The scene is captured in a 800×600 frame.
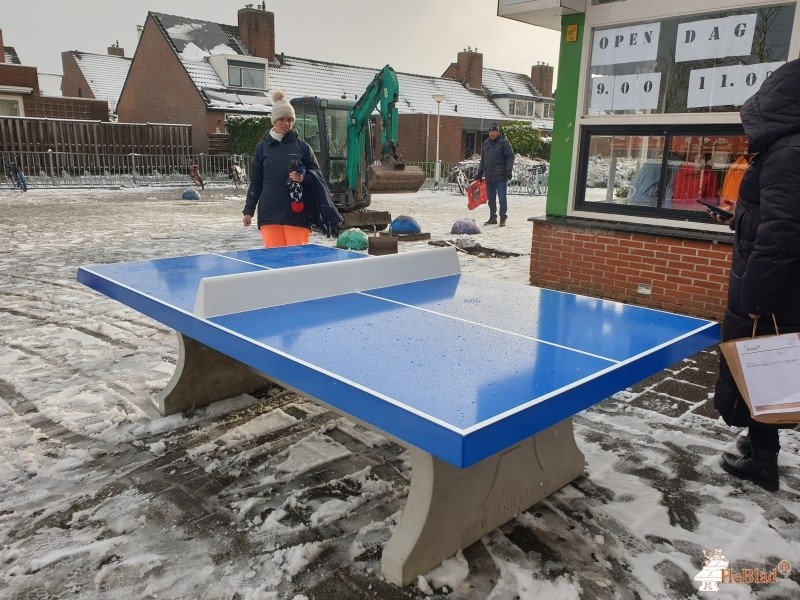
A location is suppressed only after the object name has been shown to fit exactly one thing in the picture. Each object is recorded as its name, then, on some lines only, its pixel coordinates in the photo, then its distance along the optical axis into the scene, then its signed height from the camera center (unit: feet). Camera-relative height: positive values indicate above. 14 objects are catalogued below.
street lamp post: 80.55 -1.13
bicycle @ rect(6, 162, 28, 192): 66.95 -2.32
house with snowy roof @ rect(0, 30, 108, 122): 88.89 +7.96
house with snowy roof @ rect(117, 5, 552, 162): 94.17 +12.42
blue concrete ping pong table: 6.19 -2.28
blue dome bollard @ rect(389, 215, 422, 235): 35.06 -3.42
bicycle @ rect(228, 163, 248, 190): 76.95 -1.84
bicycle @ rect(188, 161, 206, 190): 74.90 -2.03
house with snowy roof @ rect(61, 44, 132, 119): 114.50 +15.26
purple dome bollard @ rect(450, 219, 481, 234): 36.96 -3.56
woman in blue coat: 17.90 -0.40
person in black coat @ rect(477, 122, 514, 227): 42.09 +0.40
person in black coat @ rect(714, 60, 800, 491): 8.71 -1.00
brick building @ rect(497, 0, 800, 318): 17.97 +1.04
